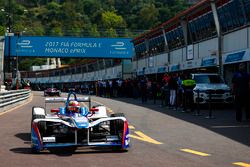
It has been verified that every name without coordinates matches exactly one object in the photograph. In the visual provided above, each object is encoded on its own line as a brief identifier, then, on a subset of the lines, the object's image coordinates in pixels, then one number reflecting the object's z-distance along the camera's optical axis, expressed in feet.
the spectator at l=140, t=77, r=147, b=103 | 92.58
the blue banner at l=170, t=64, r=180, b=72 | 120.16
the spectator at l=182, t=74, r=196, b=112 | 62.85
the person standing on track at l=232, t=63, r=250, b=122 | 48.62
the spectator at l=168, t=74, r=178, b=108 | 69.87
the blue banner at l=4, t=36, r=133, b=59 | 174.40
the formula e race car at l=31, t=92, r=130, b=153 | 27.81
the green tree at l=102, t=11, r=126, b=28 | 469.57
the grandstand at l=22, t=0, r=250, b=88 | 86.08
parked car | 70.28
